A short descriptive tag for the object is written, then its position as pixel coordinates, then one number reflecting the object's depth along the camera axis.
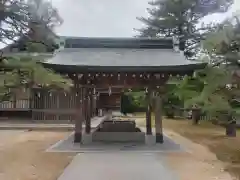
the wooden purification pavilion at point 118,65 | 5.69
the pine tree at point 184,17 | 14.35
